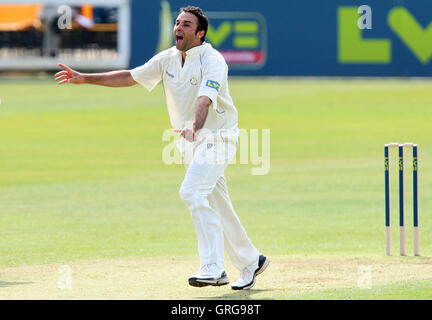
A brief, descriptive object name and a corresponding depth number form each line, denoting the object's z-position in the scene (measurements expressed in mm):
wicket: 18031
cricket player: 15078
